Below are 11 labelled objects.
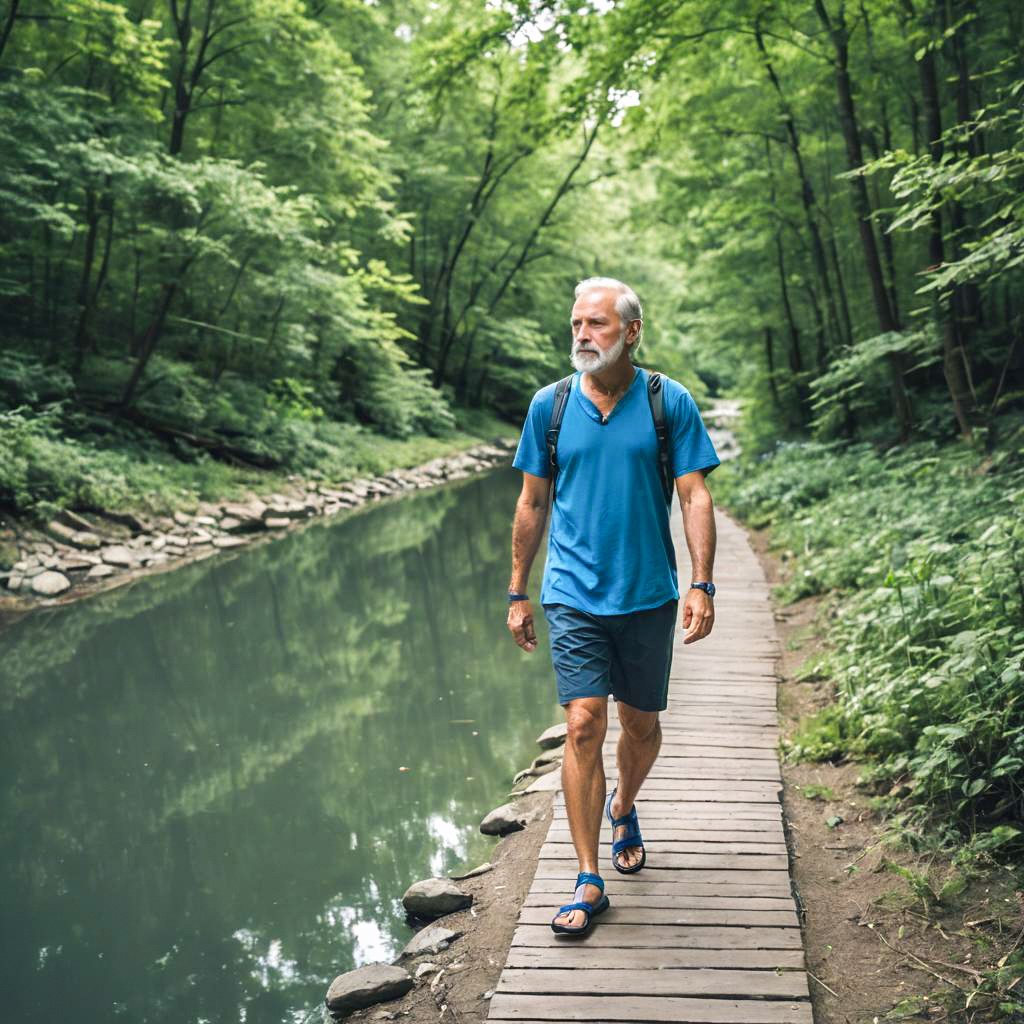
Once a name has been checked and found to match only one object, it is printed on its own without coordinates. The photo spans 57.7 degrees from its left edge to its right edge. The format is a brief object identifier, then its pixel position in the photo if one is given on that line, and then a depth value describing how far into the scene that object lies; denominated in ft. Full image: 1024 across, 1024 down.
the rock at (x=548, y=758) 18.90
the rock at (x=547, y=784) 17.04
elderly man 10.23
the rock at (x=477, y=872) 14.40
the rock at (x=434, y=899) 13.37
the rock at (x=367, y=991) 11.05
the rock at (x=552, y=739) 20.03
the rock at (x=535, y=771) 18.54
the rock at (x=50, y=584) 34.63
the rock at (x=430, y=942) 12.05
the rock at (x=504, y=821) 16.12
